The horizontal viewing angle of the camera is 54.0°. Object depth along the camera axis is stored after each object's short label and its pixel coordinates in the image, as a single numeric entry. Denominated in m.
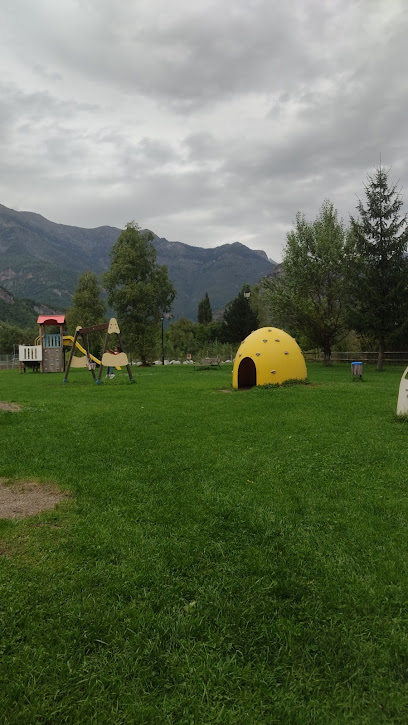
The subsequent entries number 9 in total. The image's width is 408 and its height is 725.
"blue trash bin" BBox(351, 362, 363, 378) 18.20
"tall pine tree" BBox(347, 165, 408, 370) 25.22
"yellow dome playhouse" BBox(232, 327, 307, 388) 14.60
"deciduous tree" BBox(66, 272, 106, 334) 45.66
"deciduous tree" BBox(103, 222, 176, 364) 32.84
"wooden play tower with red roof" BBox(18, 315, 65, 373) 30.34
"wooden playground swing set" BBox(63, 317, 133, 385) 18.20
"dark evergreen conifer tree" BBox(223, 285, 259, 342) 55.06
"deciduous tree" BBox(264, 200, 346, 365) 29.69
